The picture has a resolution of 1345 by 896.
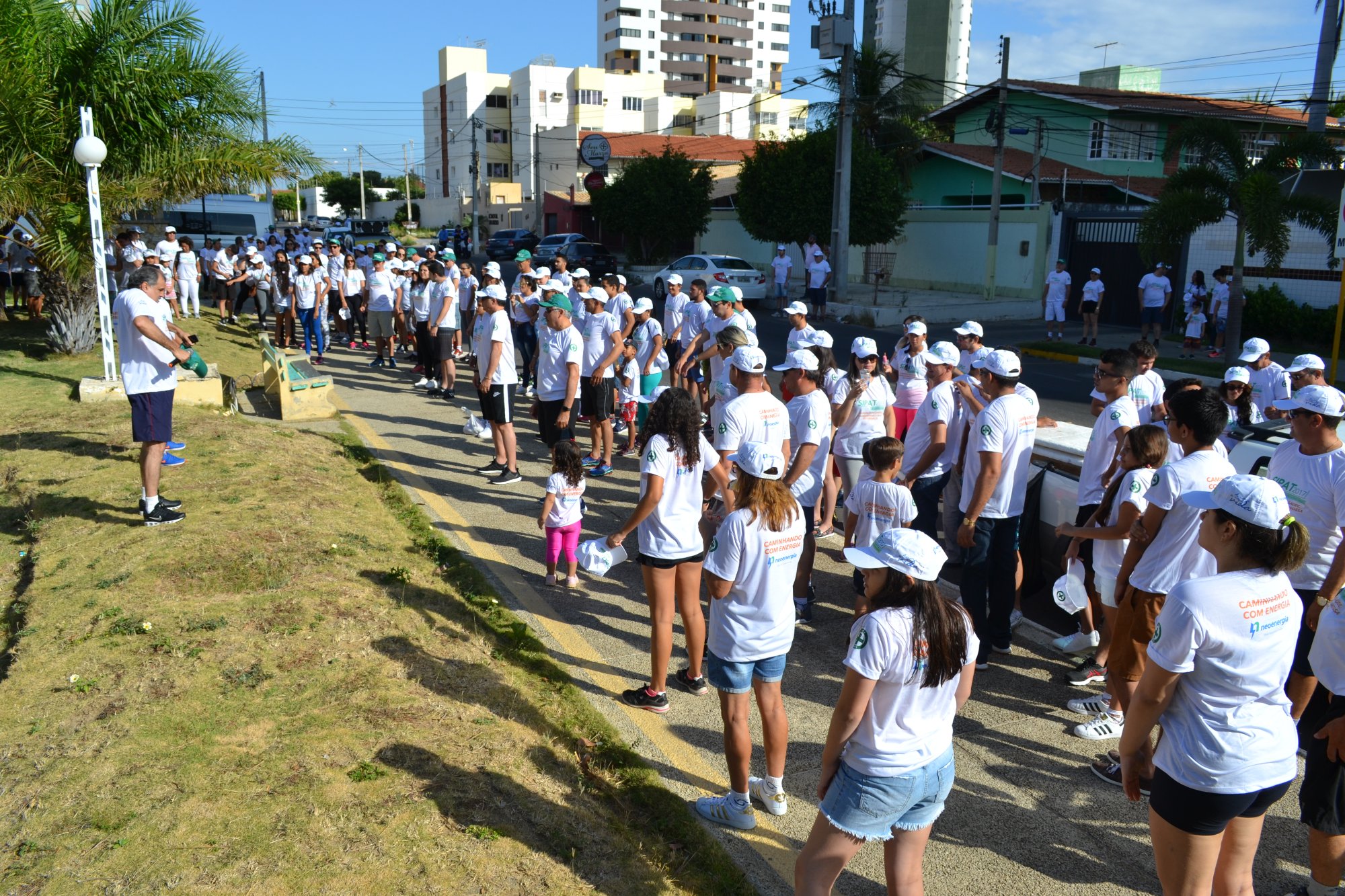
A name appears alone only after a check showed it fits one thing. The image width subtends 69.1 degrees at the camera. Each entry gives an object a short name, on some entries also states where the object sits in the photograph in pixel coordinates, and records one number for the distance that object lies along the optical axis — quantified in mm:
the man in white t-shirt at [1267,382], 8609
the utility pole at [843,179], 24328
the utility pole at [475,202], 51969
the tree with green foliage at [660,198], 40625
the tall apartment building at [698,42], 101688
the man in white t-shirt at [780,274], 28812
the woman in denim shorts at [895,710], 3053
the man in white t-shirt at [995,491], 5645
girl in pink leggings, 6742
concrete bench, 11680
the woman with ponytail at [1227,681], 3010
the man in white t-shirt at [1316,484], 4684
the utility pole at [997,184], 27922
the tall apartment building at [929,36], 94625
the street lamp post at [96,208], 10727
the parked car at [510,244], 46250
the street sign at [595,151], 40688
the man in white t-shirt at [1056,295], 22016
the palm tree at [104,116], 12180
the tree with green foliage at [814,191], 29906
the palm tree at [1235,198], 17438
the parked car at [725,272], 29188
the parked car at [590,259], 38250
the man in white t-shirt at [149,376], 7184
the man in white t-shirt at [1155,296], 21453
